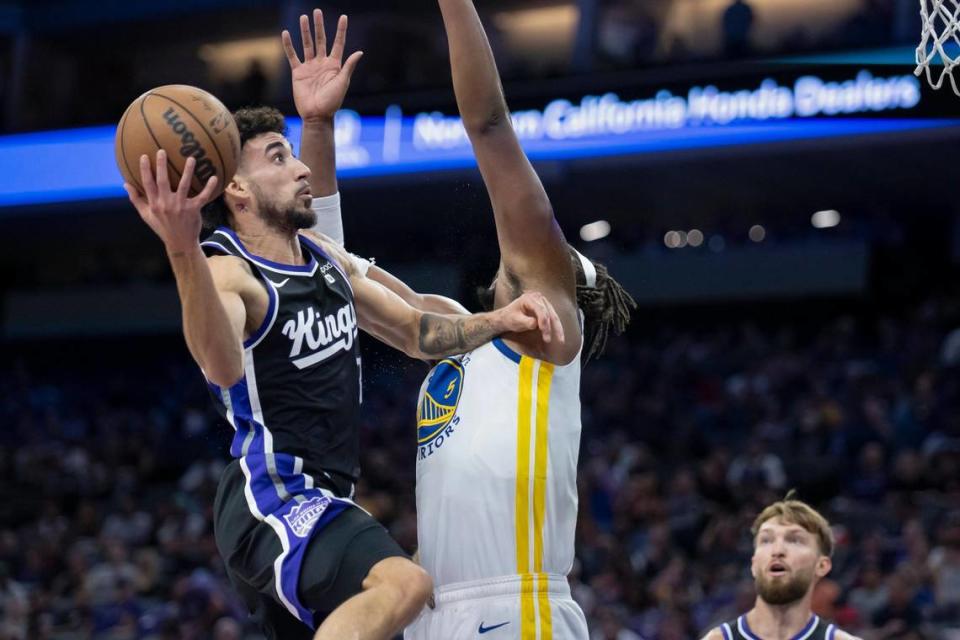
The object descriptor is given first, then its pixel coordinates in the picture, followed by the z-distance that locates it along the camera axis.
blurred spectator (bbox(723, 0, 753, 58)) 13.48
